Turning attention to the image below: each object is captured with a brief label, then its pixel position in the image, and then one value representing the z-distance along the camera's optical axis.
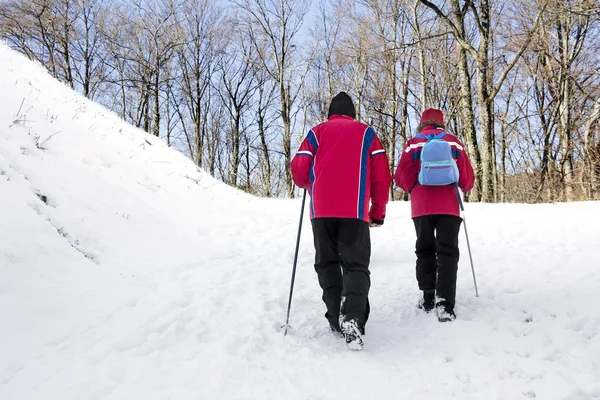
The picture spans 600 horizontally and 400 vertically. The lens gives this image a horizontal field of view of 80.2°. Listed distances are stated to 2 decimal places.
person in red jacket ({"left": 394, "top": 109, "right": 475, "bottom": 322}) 3.08
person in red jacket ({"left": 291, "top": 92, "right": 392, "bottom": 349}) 2.69
